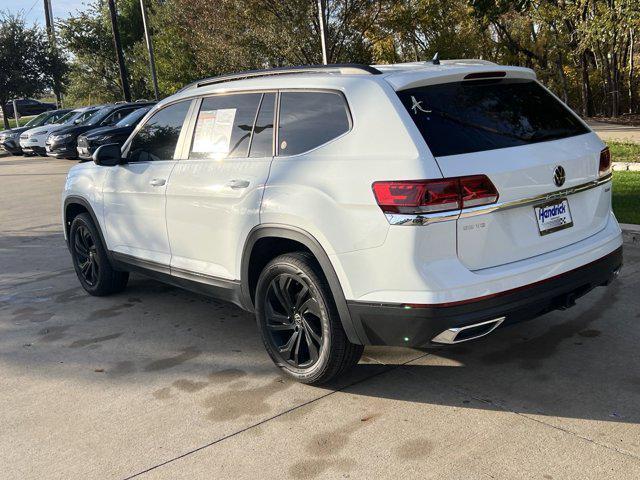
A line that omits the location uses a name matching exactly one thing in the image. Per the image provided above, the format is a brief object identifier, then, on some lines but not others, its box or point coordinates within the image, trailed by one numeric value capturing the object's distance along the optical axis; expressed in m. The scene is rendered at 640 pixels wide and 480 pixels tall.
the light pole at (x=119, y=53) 27.74
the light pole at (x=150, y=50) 30.27
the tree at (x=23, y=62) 36.34
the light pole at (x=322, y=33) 17.28
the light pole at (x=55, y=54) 37.84
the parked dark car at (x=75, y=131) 19.86
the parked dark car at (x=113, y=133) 16.91
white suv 3.18
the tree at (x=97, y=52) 38.12
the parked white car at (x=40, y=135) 22.49
